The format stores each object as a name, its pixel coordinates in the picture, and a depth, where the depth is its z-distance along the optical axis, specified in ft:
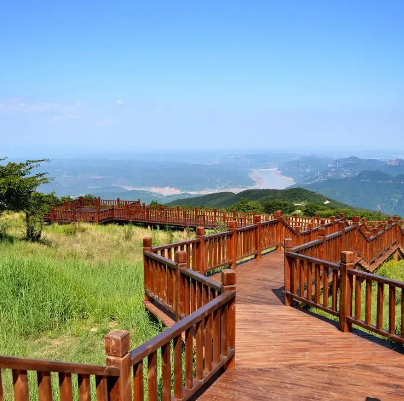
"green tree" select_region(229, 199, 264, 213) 102.20
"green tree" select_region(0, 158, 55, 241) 49.39
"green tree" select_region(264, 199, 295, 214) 100.83
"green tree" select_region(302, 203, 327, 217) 97.91
